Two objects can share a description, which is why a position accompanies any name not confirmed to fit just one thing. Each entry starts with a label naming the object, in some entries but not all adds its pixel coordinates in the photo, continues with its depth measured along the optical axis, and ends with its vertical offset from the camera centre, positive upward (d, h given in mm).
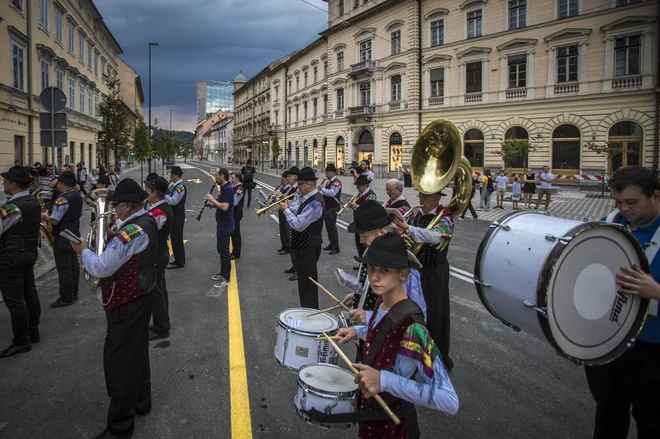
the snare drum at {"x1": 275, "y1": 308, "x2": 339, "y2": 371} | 2846 -1057
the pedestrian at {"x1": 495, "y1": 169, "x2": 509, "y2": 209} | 19589 +276
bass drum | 2373 -587
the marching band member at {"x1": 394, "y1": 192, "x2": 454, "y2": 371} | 4211 -878
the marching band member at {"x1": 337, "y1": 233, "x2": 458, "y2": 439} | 1964 -832
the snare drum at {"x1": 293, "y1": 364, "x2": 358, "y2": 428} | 2210 -1105
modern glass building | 184000 +43696
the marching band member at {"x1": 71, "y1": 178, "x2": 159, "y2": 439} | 3207 -855
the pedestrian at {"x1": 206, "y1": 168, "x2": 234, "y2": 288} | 7461 -544
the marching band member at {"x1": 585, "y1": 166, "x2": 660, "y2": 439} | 2477 -995
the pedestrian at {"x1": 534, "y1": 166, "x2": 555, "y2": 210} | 17750 +294
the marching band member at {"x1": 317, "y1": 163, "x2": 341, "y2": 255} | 10023 -322
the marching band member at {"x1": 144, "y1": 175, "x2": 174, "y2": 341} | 5148 -733
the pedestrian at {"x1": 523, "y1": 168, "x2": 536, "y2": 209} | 18219 +254
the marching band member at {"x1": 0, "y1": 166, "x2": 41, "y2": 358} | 4625 -640
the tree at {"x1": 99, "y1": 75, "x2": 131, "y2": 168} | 27141 +4720
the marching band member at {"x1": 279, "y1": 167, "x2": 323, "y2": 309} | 5258 -549
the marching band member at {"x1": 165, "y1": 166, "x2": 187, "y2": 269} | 8312 -464
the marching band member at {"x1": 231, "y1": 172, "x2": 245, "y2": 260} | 9289 -314
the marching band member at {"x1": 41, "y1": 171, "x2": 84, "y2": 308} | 5965 -494
